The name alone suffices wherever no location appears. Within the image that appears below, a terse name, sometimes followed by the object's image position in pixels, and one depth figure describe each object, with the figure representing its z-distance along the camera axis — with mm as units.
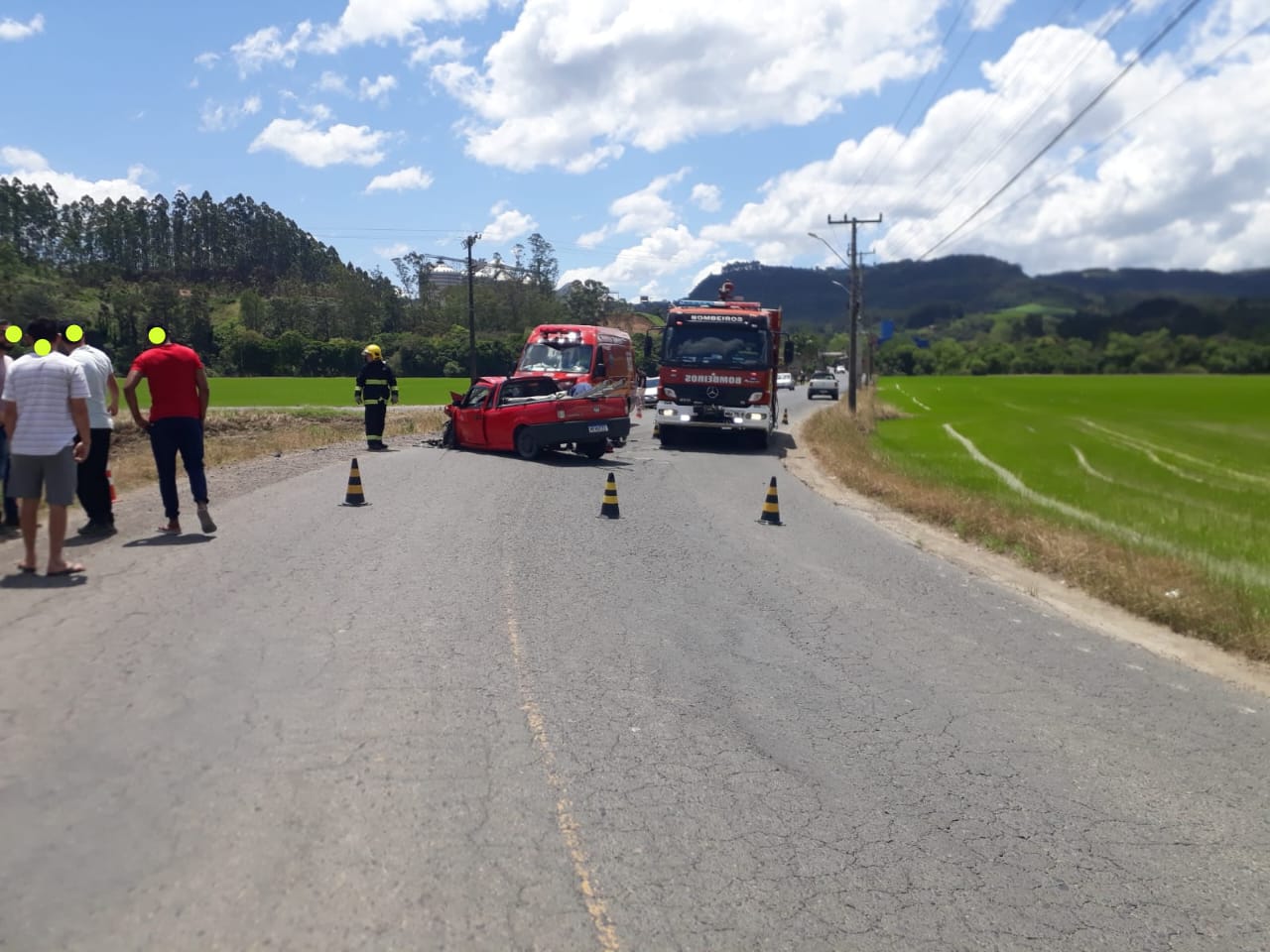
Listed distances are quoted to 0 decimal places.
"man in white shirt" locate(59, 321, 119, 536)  9164
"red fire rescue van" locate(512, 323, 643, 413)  22656
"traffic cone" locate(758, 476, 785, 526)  13070
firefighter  18469
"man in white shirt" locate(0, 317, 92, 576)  7953
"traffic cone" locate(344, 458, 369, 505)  12211
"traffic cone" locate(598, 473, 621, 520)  12359
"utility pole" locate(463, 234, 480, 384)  55531
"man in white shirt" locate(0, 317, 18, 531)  9680
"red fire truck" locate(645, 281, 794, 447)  24422
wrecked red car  18625
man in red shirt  9633
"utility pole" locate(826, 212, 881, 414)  45188
